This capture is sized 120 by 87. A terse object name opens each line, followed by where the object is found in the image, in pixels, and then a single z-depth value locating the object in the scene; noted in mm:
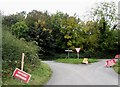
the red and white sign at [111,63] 13802
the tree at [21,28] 21992
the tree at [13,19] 27050
